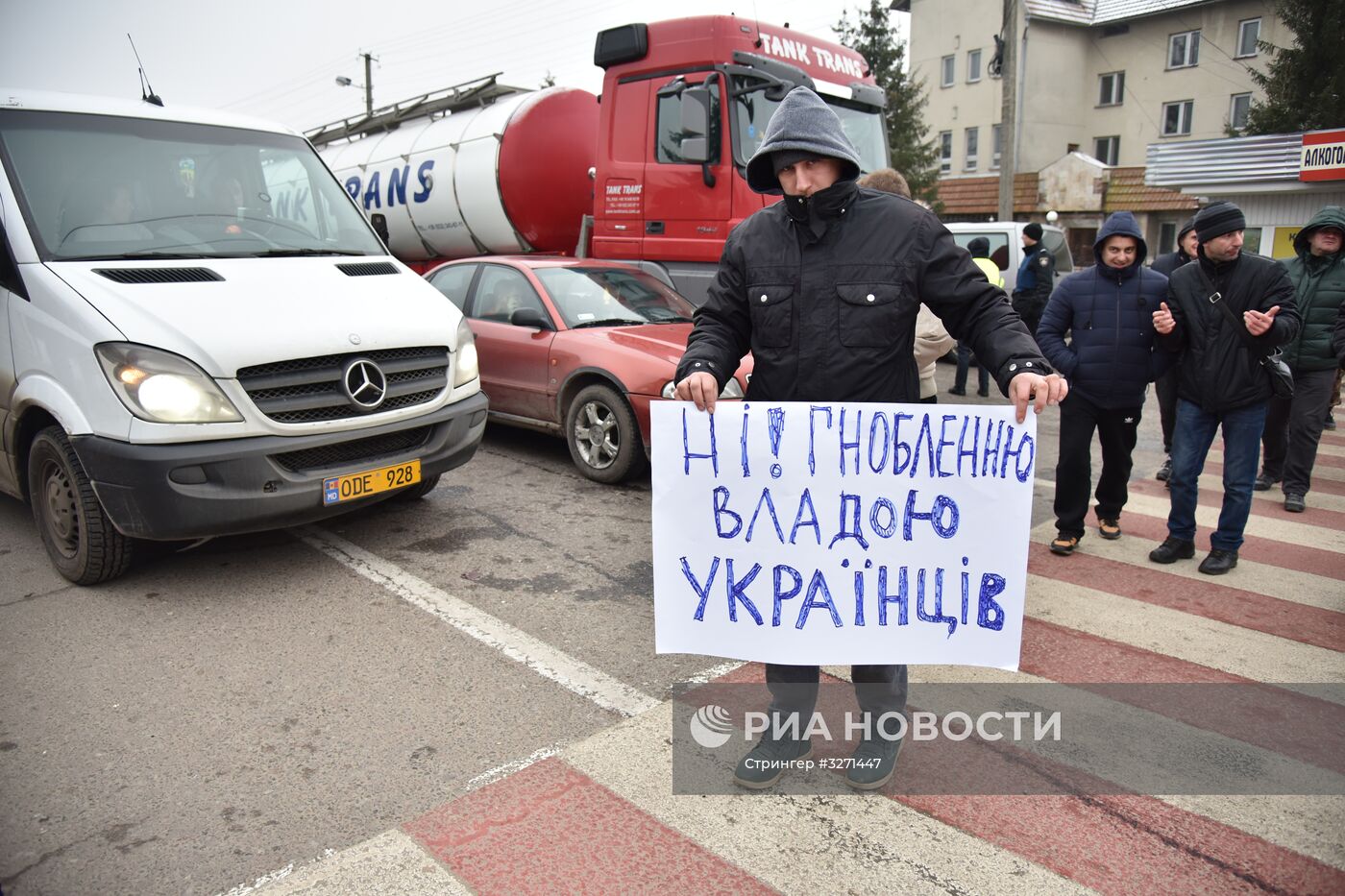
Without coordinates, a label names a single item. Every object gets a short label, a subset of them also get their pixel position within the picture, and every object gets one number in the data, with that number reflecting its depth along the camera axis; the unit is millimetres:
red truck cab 8328
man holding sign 2621
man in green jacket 5977
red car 6398
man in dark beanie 4707
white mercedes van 4070
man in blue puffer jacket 4953
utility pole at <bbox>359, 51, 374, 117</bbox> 38125
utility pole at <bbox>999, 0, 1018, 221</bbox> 17875
